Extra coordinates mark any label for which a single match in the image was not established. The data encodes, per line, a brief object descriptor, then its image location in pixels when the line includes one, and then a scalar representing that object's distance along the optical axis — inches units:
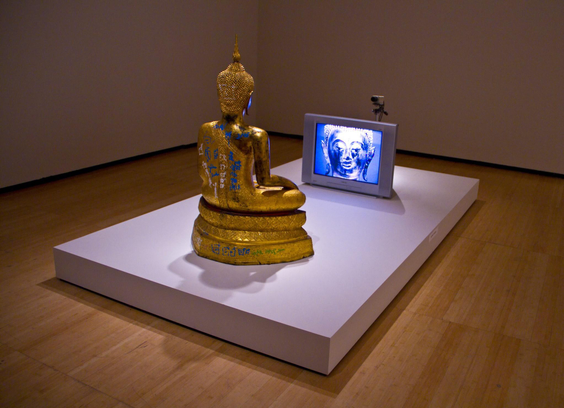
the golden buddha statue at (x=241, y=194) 124.9
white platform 108.1
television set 178.2
